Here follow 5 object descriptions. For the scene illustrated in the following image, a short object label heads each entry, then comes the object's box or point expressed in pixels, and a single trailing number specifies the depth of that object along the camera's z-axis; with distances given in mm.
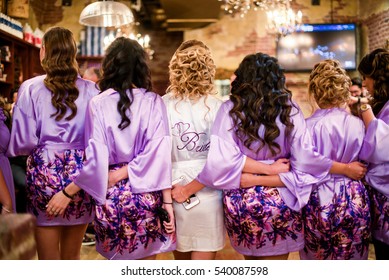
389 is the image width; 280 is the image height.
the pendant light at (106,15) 3651
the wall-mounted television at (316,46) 7285
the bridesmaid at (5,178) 2000
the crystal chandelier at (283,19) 5742
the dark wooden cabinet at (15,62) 5594
